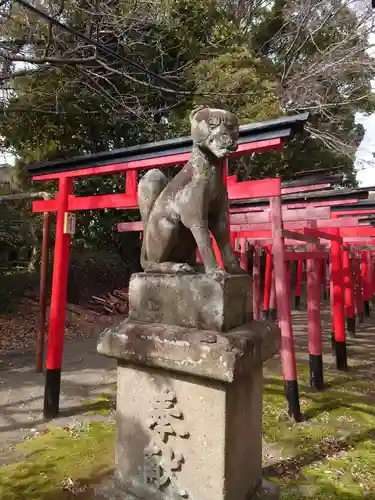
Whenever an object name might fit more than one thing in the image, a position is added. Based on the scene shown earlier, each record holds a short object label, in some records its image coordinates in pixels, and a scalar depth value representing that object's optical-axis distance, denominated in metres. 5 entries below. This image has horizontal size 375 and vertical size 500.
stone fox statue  2.26
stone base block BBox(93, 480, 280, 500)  2.33
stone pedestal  2.04
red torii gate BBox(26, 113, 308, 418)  4.48
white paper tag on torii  5.24
